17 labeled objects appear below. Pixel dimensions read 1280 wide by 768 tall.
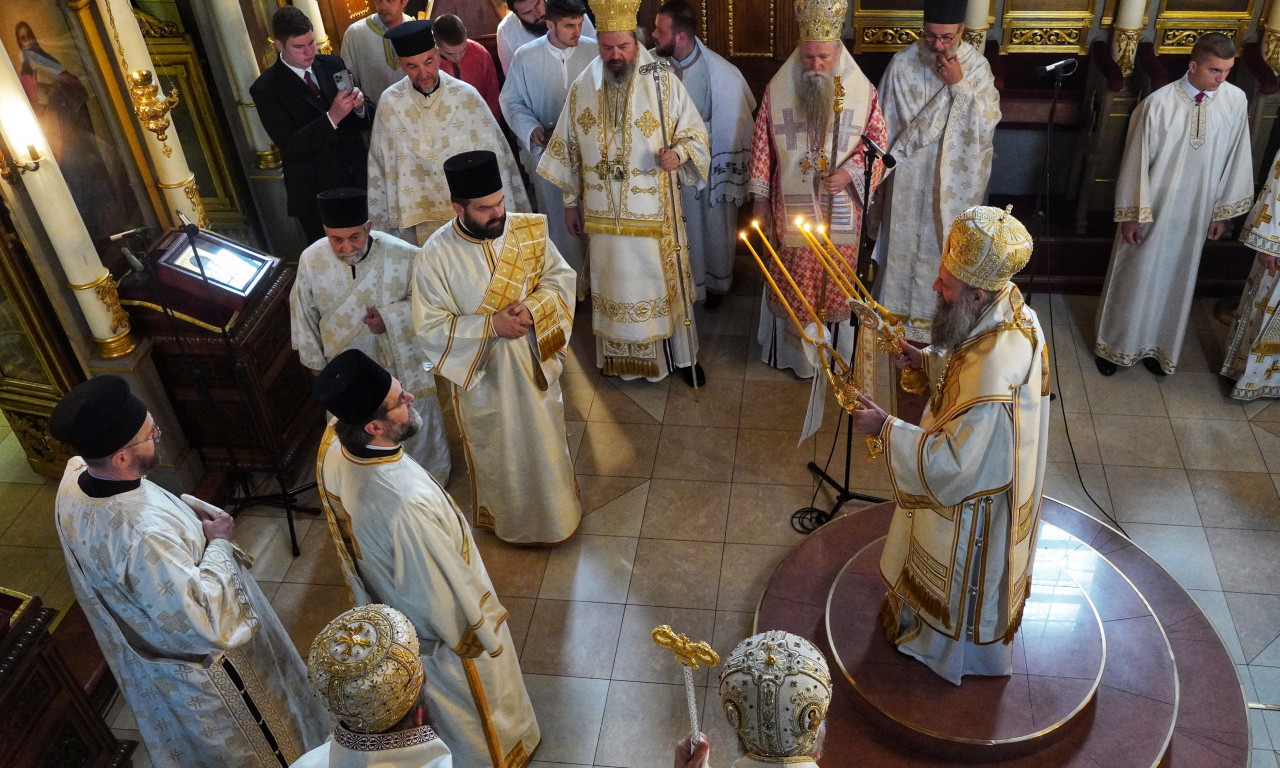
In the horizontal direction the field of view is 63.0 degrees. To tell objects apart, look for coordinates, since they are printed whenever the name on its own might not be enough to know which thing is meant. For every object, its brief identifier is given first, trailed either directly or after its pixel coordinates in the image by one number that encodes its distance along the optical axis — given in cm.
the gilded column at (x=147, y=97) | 565
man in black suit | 626
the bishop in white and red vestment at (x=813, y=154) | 593
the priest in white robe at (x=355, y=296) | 504
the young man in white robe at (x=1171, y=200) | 584
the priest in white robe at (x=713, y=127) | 665
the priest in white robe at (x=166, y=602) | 341
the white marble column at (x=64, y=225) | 486
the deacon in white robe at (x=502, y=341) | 475
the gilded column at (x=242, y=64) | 688
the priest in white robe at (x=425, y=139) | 609
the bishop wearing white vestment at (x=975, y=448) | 348
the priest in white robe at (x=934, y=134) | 616
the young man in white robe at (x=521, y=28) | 720
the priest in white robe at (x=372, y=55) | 701
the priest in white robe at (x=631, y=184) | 587
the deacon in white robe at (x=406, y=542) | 347
